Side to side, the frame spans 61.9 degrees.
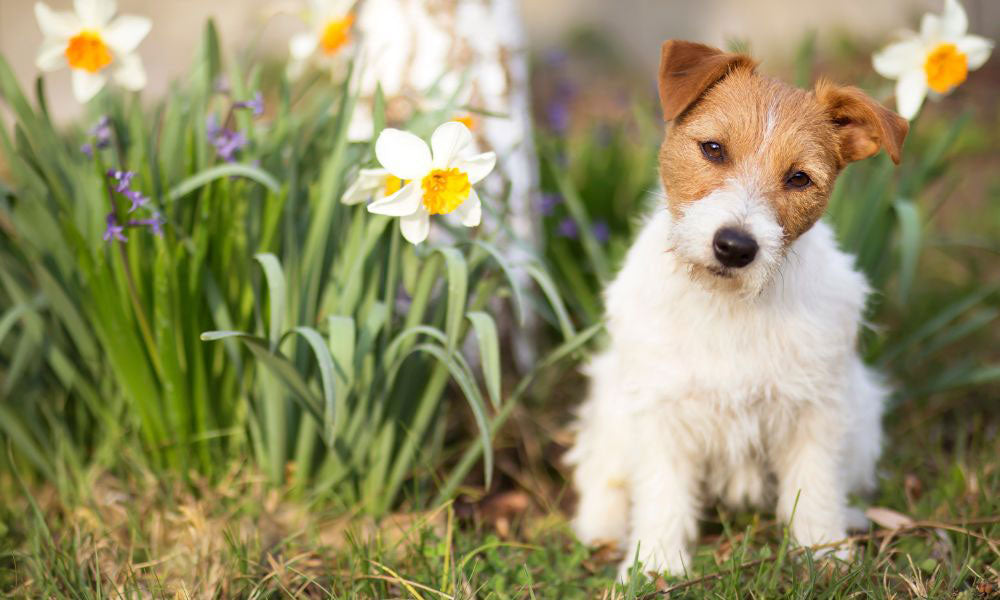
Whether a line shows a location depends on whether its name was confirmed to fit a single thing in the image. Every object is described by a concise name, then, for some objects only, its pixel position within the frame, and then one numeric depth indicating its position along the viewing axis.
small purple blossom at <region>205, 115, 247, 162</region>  2.40
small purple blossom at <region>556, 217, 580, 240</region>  3.51
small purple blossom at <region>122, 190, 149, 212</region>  2.12
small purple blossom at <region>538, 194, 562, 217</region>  3.47
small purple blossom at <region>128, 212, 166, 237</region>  2.17
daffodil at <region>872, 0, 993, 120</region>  2.56
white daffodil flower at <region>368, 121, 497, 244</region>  2.04
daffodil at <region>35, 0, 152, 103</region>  2.36
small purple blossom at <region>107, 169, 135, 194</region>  2.14
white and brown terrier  2.01
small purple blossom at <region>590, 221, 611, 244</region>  3.59
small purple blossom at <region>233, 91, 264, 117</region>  2.40
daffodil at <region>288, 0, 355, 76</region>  2.84
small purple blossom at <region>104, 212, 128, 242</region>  2.17
